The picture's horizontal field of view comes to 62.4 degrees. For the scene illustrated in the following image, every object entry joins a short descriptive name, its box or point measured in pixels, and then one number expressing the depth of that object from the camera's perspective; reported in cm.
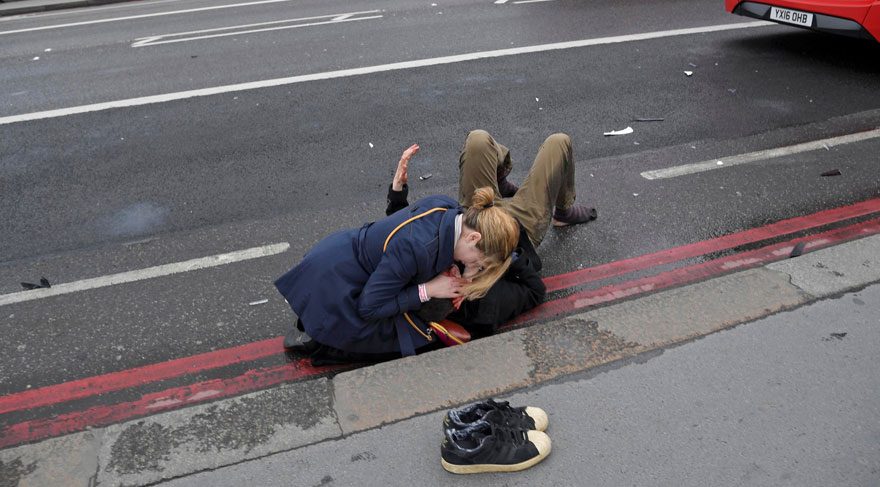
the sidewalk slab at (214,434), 302
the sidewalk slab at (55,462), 297
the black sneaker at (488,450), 291
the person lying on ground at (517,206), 378
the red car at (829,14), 716
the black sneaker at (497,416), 304
